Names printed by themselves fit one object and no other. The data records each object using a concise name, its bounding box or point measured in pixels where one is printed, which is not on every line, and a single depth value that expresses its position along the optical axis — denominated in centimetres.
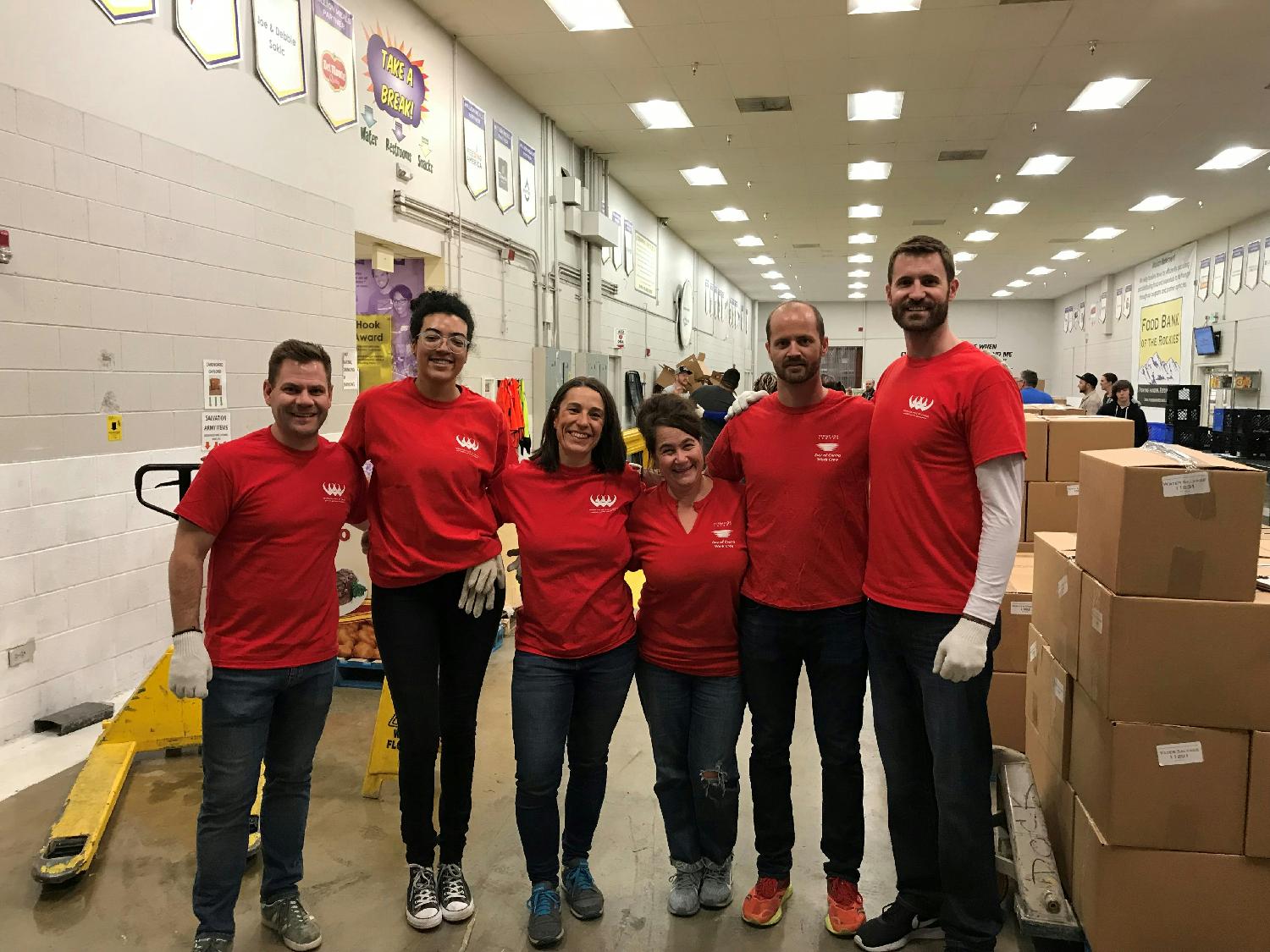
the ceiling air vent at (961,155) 919
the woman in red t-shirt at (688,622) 219
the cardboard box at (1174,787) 195
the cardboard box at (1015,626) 300
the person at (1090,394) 1096
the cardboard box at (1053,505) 352
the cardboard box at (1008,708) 310
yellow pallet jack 250
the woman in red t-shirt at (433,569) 221
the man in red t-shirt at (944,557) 190
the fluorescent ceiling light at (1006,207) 1169
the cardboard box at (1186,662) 192
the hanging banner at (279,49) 425
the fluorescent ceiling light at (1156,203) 1141
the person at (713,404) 733
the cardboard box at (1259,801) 193
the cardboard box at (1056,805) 228
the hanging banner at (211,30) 380
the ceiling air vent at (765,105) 762
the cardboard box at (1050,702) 231
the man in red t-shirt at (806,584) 211
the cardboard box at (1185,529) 191
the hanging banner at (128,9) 343
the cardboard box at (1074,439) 346
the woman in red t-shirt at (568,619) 216
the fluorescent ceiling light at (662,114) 791
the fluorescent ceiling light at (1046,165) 945
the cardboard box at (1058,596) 226
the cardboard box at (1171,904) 197
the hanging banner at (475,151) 666
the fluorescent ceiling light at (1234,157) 918
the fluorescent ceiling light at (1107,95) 713
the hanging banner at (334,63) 475
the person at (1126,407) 876
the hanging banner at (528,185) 778
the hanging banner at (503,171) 725
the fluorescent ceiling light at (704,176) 1025
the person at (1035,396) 730
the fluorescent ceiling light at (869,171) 979
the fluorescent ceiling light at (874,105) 766
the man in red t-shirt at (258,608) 195
